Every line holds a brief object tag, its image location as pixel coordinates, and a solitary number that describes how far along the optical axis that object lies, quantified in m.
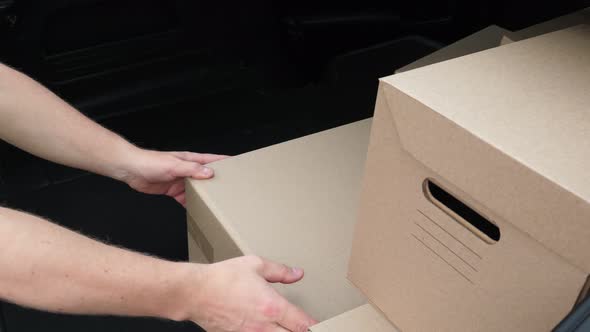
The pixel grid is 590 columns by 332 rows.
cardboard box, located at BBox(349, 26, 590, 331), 0.35
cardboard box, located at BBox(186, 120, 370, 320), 0.58
